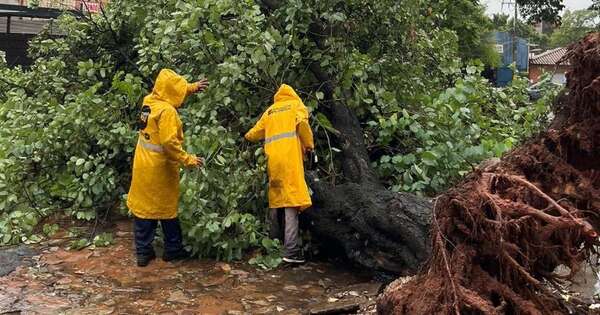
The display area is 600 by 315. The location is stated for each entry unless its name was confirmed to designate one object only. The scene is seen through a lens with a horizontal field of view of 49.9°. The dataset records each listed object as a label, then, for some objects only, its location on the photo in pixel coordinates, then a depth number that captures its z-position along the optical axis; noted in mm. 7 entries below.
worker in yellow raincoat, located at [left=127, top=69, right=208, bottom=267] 5145
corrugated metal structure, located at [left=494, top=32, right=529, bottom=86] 45656
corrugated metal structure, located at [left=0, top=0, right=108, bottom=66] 16500
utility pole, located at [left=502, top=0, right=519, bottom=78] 45188
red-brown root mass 2746
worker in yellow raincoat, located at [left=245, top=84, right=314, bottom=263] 5137
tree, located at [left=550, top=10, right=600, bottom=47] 61938
